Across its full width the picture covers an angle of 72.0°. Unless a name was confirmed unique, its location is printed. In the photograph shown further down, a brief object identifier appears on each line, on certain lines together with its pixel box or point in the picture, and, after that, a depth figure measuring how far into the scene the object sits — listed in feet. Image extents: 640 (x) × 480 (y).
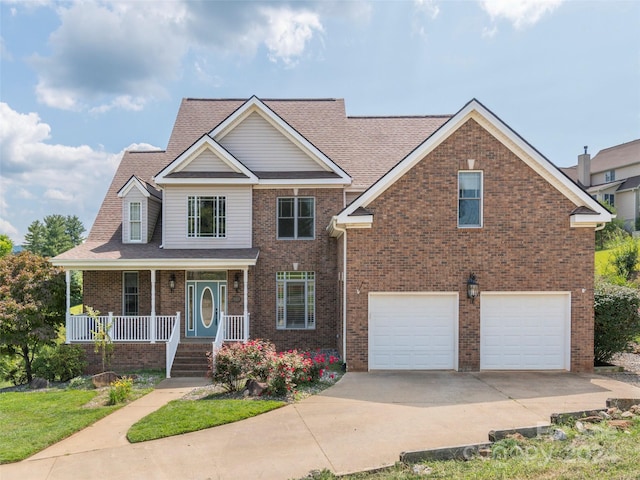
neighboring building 136.26
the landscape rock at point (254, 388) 32.55
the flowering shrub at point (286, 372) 32.22
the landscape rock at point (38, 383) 40.30
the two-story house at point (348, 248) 40.09
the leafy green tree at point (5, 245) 121.08
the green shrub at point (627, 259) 74.02
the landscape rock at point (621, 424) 22.74
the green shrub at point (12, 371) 49.60
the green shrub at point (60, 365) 42.60
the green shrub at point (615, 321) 41.27
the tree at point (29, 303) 44.37
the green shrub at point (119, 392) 33.06
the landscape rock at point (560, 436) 21.87
